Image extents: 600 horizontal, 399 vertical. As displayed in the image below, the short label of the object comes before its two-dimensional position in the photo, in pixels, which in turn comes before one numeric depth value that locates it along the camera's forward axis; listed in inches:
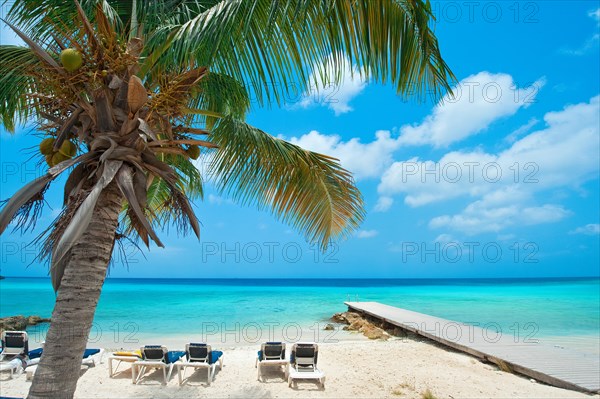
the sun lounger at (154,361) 302.8
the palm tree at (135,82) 110.6
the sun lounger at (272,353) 321.4
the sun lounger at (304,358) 306.7
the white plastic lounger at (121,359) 314.2
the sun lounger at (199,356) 311.0
